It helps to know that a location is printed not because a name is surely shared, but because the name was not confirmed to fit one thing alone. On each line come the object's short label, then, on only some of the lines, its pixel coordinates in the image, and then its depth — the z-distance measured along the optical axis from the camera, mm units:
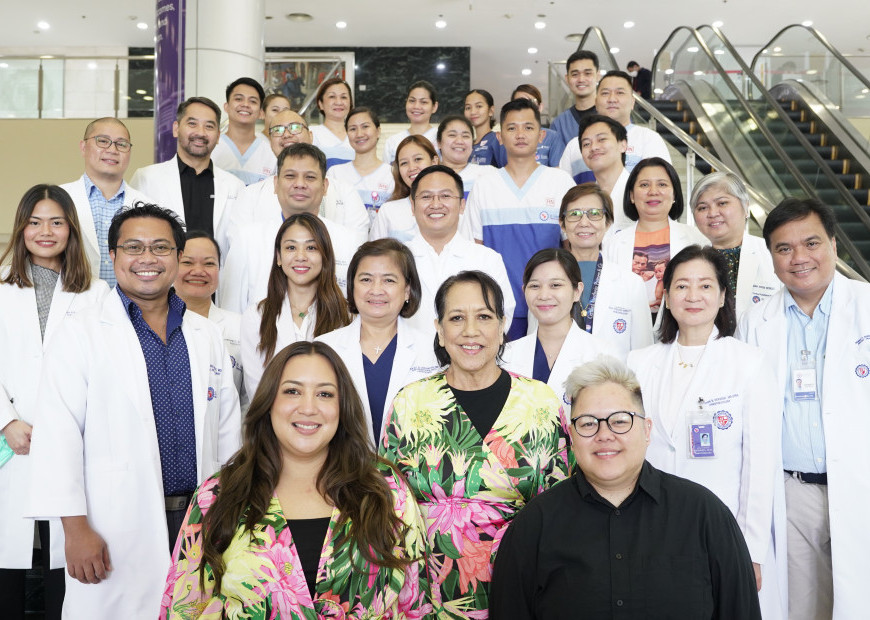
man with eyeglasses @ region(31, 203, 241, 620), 2645
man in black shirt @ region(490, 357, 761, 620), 2080
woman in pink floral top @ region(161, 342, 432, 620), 2086
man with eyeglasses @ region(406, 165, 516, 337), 4016
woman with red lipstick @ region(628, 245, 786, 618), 2826
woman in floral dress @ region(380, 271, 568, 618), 2359
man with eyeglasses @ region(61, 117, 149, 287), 4175
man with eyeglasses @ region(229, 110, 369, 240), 4559
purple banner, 7984
